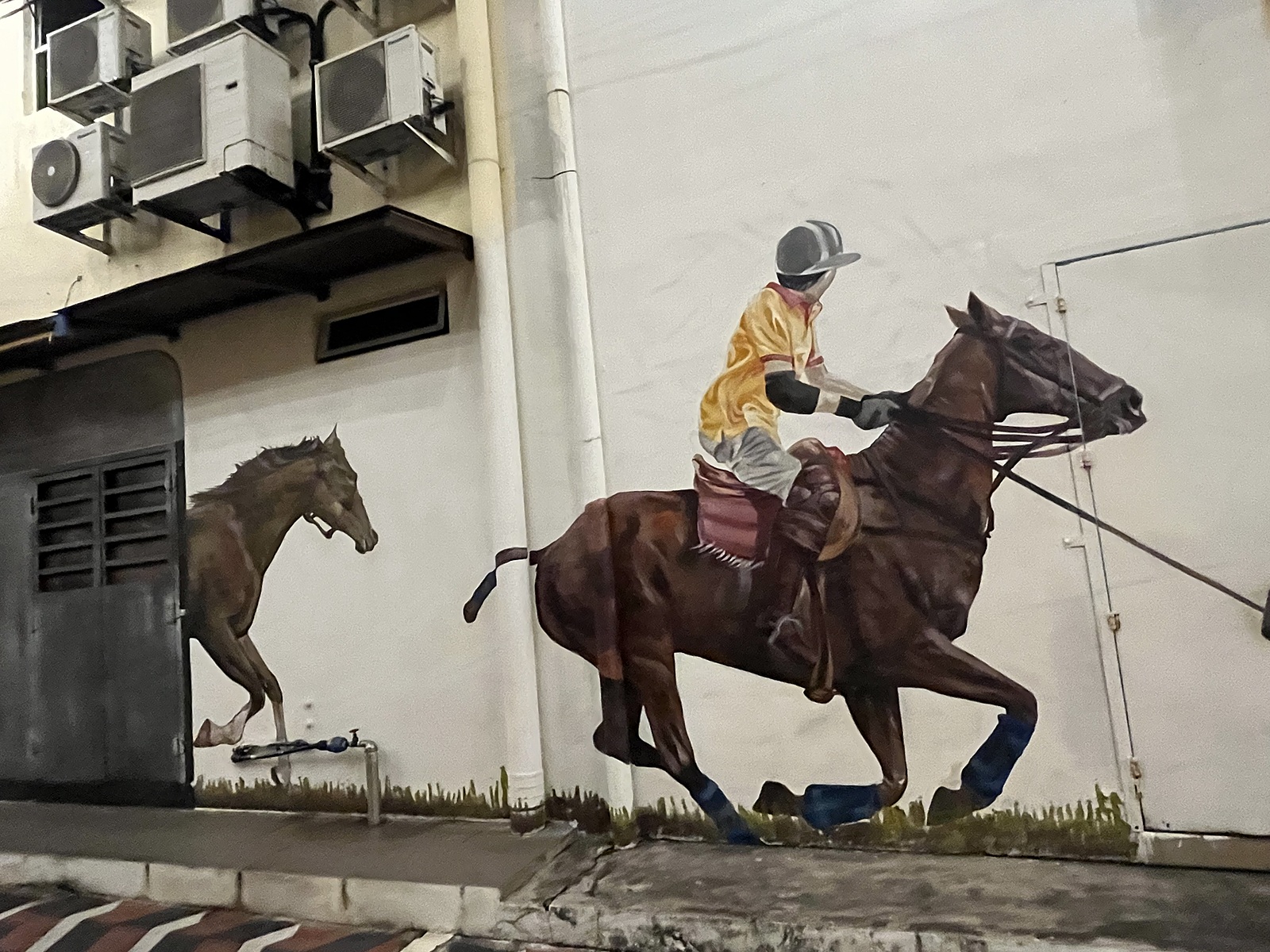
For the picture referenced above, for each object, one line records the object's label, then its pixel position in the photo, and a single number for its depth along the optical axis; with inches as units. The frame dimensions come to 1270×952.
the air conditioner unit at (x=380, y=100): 152.4
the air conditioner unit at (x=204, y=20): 171.6
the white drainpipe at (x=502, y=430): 144.9
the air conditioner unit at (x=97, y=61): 185.0
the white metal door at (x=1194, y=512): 109.7
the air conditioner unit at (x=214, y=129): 162.4
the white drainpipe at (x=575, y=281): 144.4
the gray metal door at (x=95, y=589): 181.6
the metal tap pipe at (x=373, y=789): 153.9
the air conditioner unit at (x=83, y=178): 181.6
